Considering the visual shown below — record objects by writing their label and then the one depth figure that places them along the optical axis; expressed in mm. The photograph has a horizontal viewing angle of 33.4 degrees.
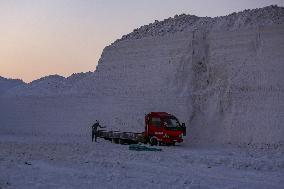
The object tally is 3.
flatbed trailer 27391
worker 30891
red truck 26125
